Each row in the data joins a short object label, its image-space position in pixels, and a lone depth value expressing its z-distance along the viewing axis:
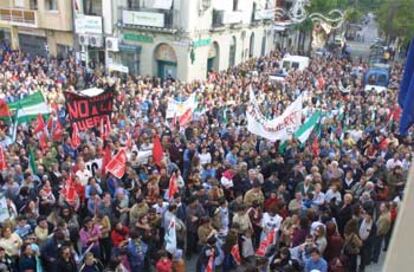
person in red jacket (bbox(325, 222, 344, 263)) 7.91
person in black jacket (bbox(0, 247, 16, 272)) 7.20
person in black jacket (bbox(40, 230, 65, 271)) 7.50
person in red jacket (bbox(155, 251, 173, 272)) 7.43
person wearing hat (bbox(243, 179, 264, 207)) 9.27
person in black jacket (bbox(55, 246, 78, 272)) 7.39
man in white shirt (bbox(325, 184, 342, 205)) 9.33
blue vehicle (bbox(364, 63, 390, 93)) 25.81
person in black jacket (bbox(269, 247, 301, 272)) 7.54
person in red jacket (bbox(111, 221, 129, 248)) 8.05
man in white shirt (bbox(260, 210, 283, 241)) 8.55
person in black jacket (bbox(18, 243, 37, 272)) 7.35
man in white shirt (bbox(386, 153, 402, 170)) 11.24
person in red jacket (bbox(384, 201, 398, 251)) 8.88
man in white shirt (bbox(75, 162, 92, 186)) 9.70
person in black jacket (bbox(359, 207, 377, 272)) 8.52
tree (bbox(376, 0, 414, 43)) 39.47
